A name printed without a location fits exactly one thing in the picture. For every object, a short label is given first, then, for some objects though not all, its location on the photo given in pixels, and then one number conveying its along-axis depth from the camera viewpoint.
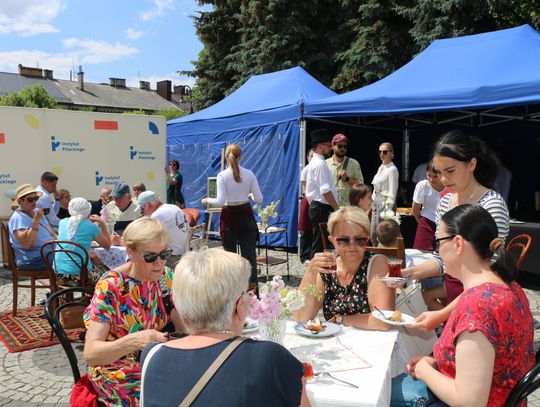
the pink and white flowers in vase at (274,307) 1.84
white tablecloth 1.69
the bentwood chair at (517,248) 3.81
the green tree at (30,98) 35.25
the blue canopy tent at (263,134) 8.54
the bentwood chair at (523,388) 1.62
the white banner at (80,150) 7.95
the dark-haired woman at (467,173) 2.53
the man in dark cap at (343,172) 6.98
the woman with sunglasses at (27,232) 5.05
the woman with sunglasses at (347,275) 2.54
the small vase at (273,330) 1.93
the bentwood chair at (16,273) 5.10
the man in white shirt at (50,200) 6.72
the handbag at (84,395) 2.05
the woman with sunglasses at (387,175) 6.98
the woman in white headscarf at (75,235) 4.63
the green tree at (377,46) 15.20
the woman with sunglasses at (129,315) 2.00
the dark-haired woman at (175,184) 10.54
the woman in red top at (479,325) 1.52
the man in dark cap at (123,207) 5.74
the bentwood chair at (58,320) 2.25
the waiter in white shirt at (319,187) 5.99
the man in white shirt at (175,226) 4.62
